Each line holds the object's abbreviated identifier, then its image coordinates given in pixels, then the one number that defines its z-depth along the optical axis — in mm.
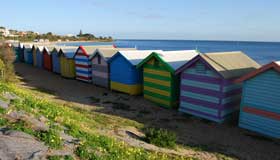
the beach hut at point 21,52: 41844
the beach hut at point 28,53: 38628
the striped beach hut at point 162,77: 16594
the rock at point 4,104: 8233
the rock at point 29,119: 7031
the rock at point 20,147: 5578
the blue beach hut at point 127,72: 19406
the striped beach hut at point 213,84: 13758
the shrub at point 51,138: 6221
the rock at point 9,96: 9693
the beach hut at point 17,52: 42719
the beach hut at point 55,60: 29702
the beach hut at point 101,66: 21948
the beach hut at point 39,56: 34469
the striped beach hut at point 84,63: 24047
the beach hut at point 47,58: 31792
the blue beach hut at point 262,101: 11953
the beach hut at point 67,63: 26812
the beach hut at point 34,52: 36531
